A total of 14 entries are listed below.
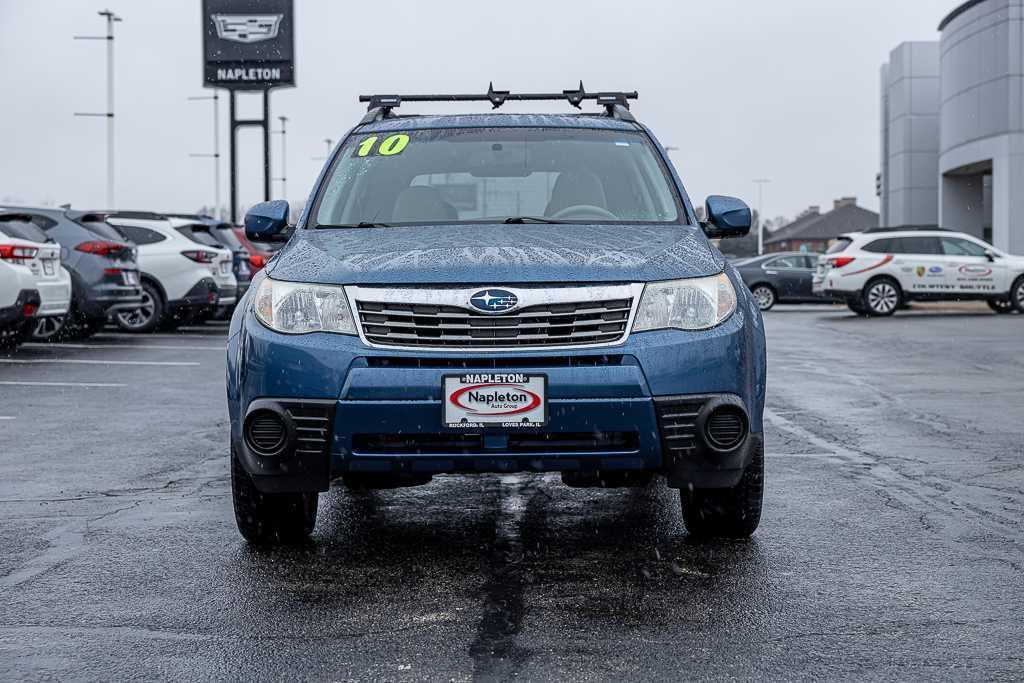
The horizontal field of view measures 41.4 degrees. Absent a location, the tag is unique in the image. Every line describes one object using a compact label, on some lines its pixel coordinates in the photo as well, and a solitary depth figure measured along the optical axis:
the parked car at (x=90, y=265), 16.09
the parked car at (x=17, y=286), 12.92
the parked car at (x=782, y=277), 31.09
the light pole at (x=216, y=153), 63.84
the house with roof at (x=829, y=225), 121.31
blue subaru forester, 4.54
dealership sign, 37.47
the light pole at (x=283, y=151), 80.88
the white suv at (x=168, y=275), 18.78
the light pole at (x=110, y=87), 49.59
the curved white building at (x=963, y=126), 40.91
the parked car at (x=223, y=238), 19.55
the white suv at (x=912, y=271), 25.36
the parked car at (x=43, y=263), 13.52
